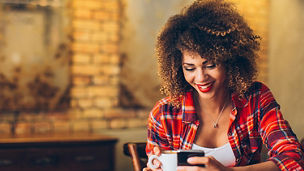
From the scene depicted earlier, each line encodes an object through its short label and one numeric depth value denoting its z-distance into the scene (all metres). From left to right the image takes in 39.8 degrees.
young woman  1.56
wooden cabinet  2.87
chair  1.68
